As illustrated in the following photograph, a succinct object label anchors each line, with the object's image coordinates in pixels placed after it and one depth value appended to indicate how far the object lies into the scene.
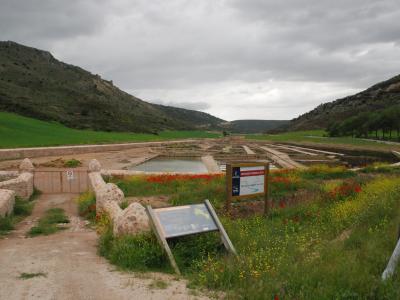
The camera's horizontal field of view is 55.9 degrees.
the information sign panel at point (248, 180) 9.32
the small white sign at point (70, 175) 15.83
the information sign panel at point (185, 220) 6.24
